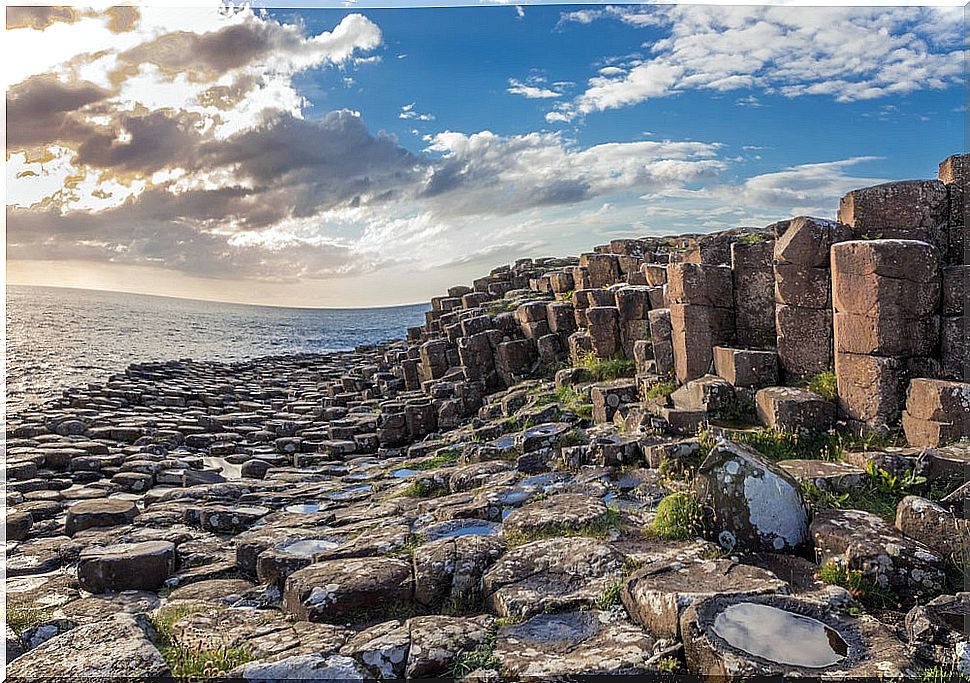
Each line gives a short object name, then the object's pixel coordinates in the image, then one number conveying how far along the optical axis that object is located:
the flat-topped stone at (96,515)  9.67
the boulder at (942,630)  4.02
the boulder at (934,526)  5.55
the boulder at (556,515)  6.97
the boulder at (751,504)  5.98
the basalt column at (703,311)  11.31
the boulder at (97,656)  4.48
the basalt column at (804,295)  9.41
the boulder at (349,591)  5.63
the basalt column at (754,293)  10.98
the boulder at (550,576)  5.29
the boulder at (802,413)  8.84
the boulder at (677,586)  4.65
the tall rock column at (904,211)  8.88
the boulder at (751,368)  10.04
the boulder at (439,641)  4.45
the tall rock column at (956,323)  8.20
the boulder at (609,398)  12.10
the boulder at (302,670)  4.41
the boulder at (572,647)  4.21
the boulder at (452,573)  5.86
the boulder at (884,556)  5.28
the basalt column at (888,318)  8.29
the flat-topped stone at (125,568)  6.95
